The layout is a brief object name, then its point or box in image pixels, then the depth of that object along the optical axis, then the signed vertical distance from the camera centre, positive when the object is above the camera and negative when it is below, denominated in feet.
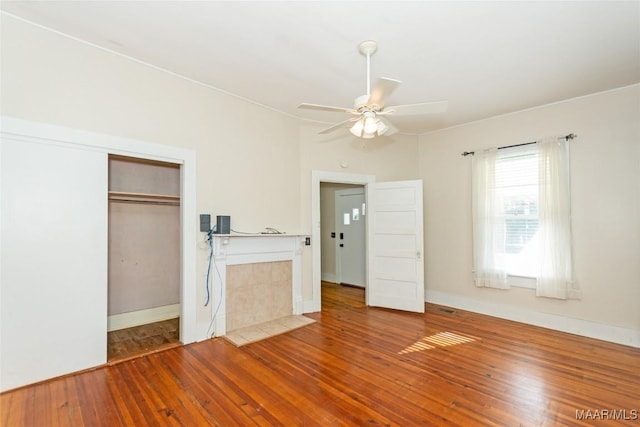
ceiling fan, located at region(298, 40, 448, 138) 7.88 +3.19
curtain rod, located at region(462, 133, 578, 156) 12.74 +3.51
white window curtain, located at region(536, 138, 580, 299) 12.67 -0.19
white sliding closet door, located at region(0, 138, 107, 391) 7.95 -1.15
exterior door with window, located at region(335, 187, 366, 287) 21.34 -1.30
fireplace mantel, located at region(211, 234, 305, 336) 11.88 -1.60
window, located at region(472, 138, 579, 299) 12.78 +0.05
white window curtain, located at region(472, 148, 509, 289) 14.60 -0.34
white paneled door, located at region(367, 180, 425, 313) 15.25 -1.52
